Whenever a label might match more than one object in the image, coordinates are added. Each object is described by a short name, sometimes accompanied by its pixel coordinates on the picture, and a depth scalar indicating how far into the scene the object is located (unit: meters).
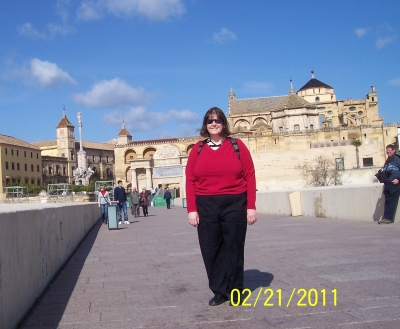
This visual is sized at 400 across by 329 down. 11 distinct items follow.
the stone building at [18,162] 92.19
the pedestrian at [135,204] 28.18
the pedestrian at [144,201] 28.95
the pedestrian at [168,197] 38.62
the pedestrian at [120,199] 22.17
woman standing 5.27
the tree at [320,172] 65.50
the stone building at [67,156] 116.44
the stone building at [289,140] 69.62
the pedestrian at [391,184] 11.07
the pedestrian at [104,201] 22.70
